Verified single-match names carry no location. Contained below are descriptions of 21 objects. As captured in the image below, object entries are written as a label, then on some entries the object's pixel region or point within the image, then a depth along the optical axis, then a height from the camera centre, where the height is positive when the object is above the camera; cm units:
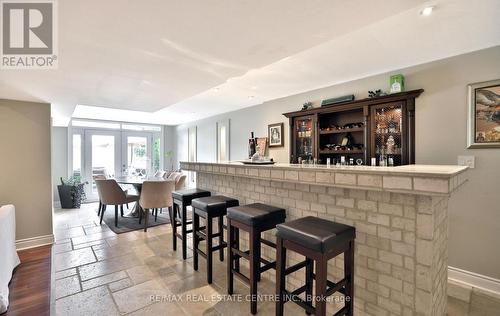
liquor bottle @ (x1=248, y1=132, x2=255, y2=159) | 331 +18
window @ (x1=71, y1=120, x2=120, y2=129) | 644 +100
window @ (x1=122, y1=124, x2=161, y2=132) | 731 +102
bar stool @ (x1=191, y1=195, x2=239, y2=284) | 235 -63
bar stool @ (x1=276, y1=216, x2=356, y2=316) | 135 -60
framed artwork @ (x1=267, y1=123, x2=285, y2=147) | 434 +44
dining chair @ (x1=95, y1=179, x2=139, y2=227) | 420 -66
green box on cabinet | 278 +90
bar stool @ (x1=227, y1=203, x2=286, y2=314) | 186 -62
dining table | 450 -52
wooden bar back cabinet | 277 +36
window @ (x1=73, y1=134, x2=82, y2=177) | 641 +9
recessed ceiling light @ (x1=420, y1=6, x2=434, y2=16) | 169 +110
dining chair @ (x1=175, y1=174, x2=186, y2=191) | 487 -52
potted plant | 558 -88
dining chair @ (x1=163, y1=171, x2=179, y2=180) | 545 -45
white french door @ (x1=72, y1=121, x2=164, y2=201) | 649 +24
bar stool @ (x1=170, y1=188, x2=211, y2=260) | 283 -59
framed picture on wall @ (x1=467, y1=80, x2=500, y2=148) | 224 +41
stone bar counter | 134 -47
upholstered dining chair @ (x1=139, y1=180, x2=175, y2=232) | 392 -66
